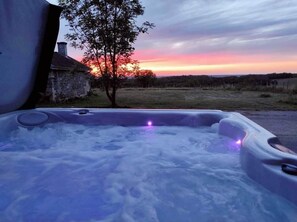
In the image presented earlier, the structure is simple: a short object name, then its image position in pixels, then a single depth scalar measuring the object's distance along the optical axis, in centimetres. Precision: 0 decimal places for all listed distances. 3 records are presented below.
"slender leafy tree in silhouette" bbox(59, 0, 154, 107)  598
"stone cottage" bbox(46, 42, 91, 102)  710
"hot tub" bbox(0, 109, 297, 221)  133
